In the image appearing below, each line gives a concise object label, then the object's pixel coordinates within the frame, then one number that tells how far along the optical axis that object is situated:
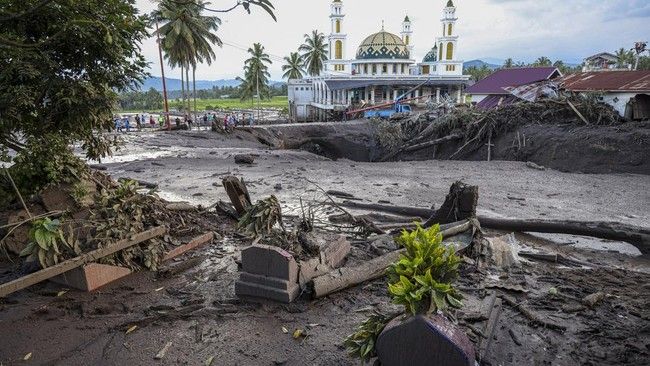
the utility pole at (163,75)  31.77
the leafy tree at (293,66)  62.88
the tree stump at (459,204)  6.98
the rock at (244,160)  17.12
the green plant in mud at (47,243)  5.16
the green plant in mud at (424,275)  3.04
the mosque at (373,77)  44.94
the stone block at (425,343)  3.00
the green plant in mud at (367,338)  3.36
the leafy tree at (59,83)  5.68
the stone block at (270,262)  5.11
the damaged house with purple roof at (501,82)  31.59
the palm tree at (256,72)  49.88
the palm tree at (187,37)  32.03
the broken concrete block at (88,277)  5.50
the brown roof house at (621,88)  19.92
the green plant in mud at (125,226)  5.91
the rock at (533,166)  17.69
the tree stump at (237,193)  7.70
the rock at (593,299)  5.07
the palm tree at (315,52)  59.31
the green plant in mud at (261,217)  6.42
